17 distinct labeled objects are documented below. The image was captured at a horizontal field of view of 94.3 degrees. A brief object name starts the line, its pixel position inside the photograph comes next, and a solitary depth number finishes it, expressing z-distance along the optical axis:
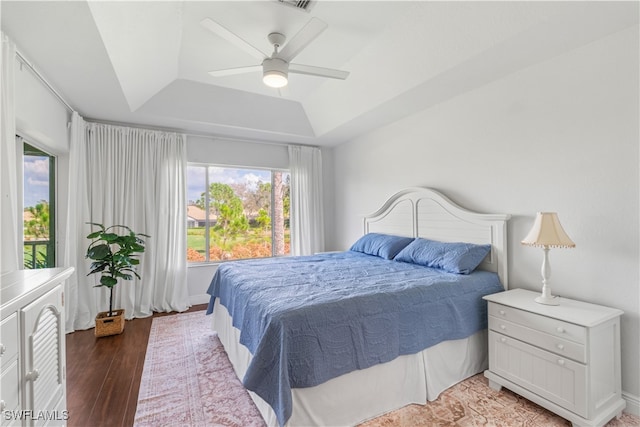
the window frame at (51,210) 3.15
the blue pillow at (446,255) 2.56
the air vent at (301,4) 2.22
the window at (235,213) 4.40
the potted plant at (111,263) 3.14
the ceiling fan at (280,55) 1.96
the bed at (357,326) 1.64
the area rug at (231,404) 1.85
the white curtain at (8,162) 1.74
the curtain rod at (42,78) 2.12
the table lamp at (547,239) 1.99
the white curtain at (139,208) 3.52
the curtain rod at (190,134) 3.74
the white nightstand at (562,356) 1.73
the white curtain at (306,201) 4.91
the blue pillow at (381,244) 3.40
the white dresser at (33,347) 1.03
